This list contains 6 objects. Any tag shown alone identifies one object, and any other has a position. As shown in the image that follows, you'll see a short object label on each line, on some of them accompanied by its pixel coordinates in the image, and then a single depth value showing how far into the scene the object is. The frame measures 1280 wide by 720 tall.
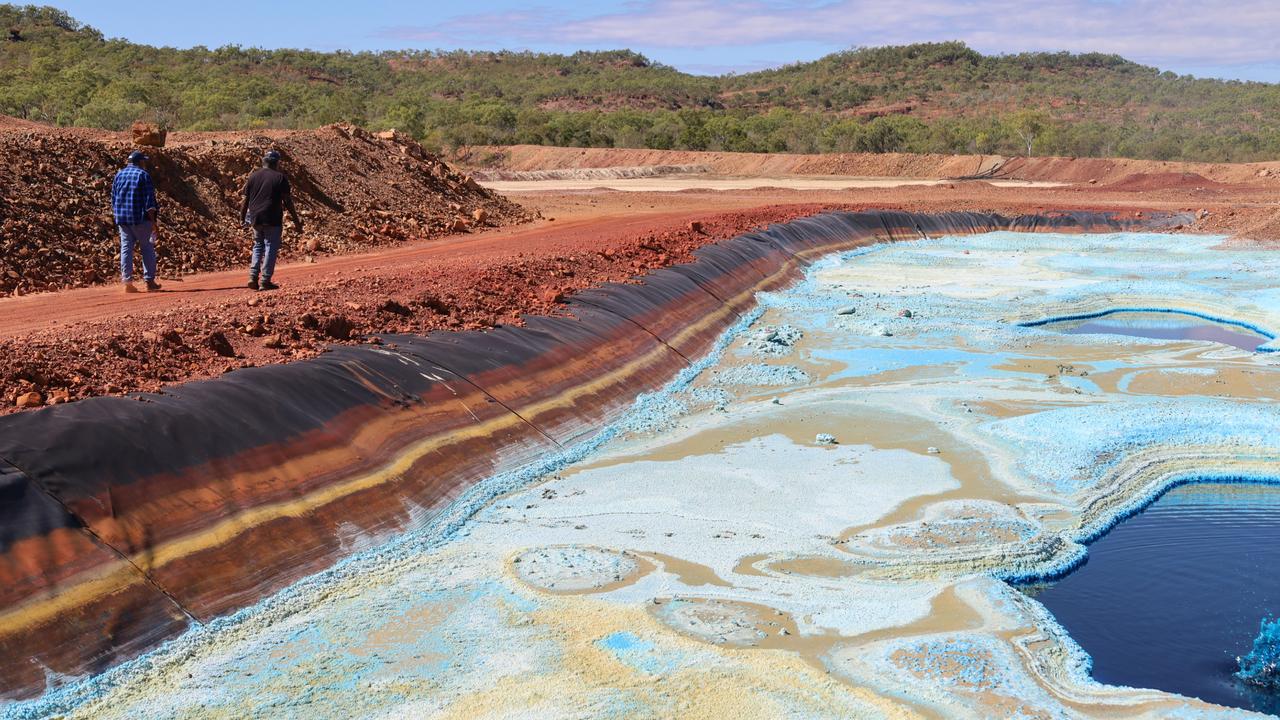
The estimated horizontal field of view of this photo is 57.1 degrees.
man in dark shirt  13.43
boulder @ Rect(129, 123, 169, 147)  18.81
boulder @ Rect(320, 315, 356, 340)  11.13
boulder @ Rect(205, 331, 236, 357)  10.04
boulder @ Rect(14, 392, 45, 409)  7.90
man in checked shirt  13.25
